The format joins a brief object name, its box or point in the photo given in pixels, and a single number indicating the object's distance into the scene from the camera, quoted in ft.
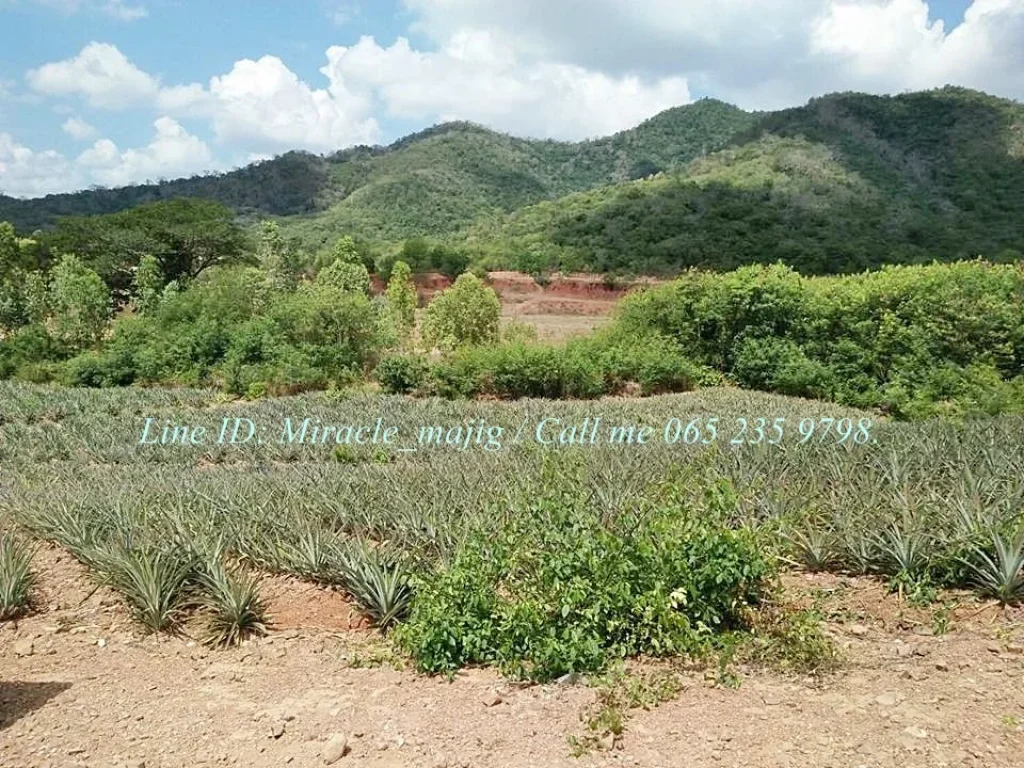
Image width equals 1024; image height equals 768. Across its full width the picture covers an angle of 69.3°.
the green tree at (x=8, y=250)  89.48
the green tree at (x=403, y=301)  66.92
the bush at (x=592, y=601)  12.01
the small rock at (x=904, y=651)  11.98
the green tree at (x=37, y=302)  72.23
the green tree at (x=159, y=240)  101.76
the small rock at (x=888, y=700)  10.32
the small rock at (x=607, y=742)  9.77
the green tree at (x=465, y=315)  57.62
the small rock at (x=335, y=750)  10.04
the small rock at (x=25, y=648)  14.70
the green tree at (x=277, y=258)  84.89
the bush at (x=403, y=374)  51.01
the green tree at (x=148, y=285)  72.64
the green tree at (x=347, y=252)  93.09
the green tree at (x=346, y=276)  77.82
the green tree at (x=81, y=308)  66.49
